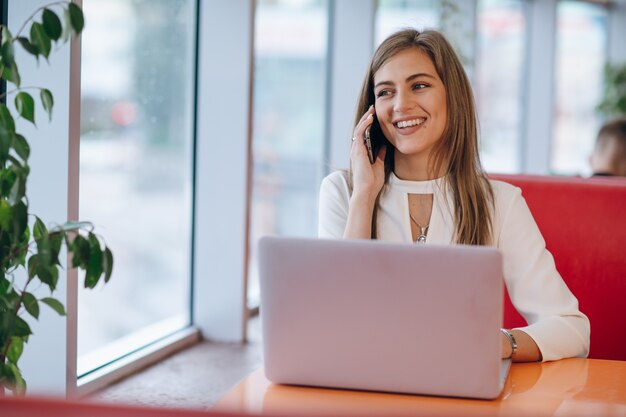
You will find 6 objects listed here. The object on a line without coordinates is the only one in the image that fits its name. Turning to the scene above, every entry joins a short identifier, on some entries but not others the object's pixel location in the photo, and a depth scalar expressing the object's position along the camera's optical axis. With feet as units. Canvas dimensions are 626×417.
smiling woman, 6.70
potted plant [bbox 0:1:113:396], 5.51
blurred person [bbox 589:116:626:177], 13.06
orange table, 4.21
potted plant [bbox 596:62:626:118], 27.30
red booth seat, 7.70
